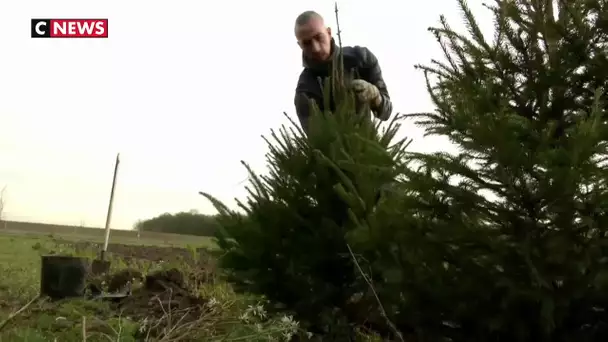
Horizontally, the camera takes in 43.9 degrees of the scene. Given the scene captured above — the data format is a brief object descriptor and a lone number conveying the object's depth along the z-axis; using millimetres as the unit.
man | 5062
